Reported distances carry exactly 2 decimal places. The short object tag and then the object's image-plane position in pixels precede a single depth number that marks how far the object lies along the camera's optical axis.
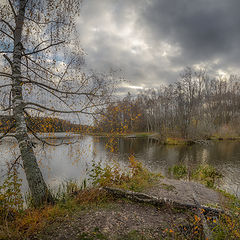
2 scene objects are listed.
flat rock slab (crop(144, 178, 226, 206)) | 5.99
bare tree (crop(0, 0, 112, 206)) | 4.13
